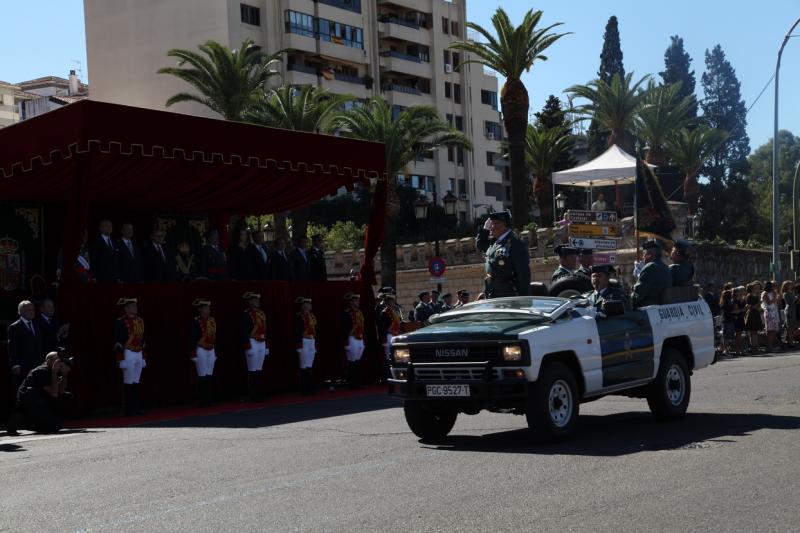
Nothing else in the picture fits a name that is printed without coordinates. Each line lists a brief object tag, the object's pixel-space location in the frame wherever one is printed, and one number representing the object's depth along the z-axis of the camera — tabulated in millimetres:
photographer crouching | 14352
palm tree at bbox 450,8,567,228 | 45531
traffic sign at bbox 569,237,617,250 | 29906
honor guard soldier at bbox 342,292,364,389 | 20219
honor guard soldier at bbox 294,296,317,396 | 19047
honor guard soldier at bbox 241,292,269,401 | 17953
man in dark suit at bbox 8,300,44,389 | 15180
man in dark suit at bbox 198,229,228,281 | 18906
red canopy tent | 16312
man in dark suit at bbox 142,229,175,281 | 18594
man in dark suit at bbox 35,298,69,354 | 15488
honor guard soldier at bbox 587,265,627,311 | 11867
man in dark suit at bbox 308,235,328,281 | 21156
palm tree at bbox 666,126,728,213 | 68062
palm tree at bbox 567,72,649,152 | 59688
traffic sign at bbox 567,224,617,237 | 30297
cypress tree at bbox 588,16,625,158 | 88438
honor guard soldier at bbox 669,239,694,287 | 14336
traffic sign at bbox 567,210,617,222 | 29891
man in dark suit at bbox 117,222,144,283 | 17609
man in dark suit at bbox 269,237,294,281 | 20156
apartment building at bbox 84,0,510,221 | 67688
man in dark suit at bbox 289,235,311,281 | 20484
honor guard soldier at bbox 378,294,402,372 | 21312
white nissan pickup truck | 10391
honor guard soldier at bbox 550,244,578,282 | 13602
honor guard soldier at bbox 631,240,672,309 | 12562
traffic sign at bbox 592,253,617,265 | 28966
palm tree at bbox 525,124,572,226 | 63781
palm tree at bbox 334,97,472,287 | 45250
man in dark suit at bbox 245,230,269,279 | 19984
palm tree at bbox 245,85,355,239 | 44000
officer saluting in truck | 13008
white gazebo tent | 38938
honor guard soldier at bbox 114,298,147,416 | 16359
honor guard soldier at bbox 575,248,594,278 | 13828
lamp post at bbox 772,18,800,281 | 38656
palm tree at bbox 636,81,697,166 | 63375
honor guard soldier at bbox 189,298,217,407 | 17328
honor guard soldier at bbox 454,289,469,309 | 23848
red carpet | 15516
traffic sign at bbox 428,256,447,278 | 32906
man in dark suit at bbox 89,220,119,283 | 17344
